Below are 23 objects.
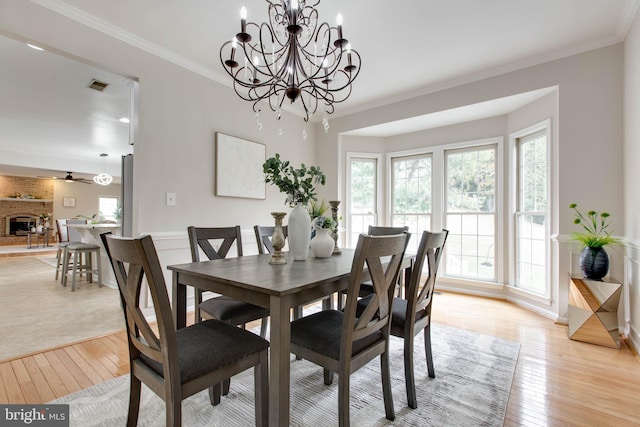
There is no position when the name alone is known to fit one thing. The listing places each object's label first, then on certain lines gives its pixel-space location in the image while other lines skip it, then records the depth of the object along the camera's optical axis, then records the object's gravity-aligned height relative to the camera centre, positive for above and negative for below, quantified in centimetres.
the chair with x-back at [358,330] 131 -58
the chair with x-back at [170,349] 107 -57
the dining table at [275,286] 119 -34
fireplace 1001 -42
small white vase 204 -21
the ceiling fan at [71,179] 875 +108
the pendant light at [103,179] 770 +88
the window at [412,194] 447 +31
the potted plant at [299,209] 187 +3
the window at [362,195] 480 +31
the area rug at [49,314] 251 -109
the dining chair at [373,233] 237 -17
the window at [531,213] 332 +2
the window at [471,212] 397 +4
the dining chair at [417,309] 165 -58
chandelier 177 +157
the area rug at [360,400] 154 -107
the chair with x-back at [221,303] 183 -58
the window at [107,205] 1144 +27
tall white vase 192 -11
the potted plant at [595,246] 250 -26
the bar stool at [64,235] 489 -43
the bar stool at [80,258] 423 -74
